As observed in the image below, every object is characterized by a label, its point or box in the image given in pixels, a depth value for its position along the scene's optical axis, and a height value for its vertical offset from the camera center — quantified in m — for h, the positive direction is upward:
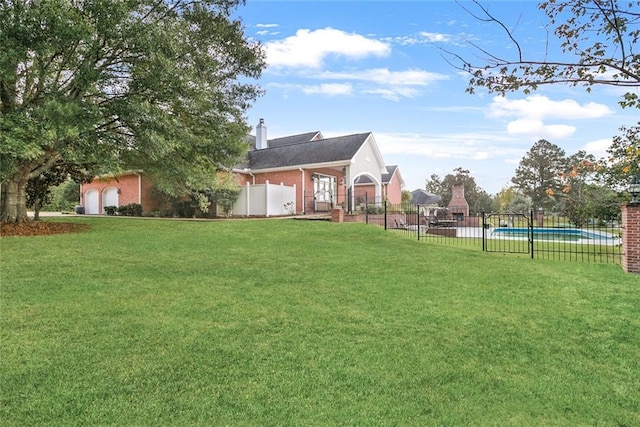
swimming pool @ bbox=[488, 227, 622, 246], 17.32 -1.78
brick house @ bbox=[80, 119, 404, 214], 22.20 +2.32
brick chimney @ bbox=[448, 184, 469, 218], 29.38 +0.26
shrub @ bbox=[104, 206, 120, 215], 25.06 +0.15
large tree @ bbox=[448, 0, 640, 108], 2.76 +1.22
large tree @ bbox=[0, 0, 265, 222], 8.80 +3.80
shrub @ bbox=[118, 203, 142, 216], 23.70 +0.17
